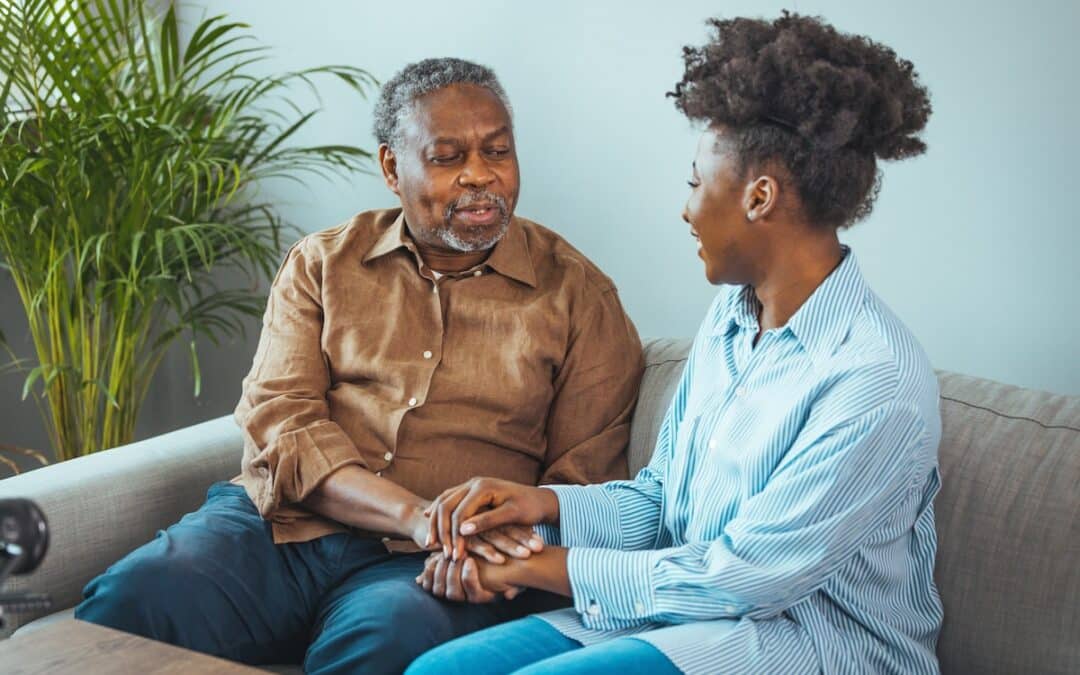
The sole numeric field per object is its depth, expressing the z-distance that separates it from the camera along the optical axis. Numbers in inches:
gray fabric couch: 62.3
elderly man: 73.4
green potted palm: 99.0
